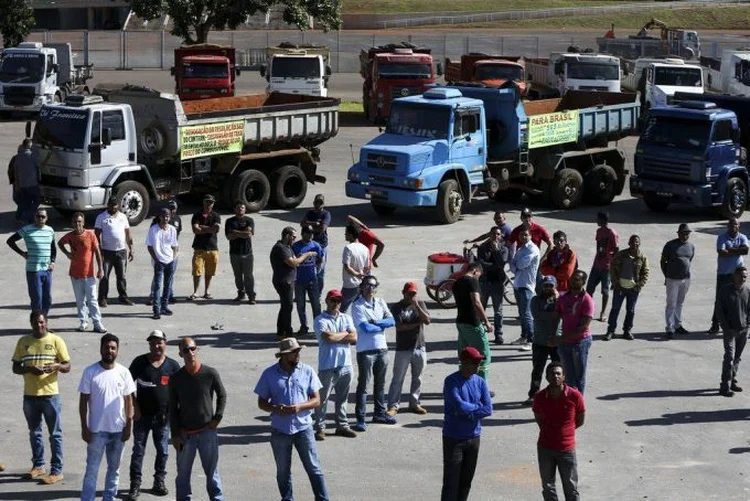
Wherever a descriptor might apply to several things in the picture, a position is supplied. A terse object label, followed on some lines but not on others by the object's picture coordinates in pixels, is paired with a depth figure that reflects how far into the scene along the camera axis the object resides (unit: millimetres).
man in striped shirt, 19672
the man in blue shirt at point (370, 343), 16000
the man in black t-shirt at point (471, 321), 16500
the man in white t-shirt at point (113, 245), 21297
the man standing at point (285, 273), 19672
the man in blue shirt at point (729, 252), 20953
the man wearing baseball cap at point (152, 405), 13453
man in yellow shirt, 14000
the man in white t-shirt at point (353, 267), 19391
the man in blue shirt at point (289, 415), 13195
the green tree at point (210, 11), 53406
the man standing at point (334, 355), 15461
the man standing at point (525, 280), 19359
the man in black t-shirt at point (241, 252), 22031
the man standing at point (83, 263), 19812
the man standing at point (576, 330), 16234
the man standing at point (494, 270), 19594
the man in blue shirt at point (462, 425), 13109
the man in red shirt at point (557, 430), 13195
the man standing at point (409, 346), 16328
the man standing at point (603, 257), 21344
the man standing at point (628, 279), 20359
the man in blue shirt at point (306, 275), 19922
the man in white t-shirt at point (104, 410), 12961
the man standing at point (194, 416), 12977
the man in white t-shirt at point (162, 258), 20953
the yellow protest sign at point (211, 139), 28312
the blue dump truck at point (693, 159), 30156
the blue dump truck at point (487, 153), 28938
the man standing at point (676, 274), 20750
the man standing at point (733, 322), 17641
